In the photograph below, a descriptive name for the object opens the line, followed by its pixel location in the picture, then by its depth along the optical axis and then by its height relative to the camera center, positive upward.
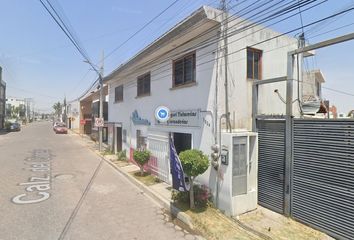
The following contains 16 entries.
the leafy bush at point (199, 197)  7.91 -2.29
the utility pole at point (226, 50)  8.00 +2.05
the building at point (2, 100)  49.25 +3.23
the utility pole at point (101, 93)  20.69 +1.90
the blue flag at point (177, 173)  7.36 -1.47
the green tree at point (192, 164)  7.42 -1.24
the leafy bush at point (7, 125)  47.16 -1.26
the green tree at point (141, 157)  11.83 -1.66
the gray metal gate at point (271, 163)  7.62 -1.27
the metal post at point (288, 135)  7.32 -0.42
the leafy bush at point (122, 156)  16.67 -2.29
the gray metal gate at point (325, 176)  6.04 -1.33
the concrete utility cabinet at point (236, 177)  7.47 -1.61
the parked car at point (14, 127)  47.67 -1.64
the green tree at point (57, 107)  111.88 +5.09
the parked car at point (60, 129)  43.09 -1.72
